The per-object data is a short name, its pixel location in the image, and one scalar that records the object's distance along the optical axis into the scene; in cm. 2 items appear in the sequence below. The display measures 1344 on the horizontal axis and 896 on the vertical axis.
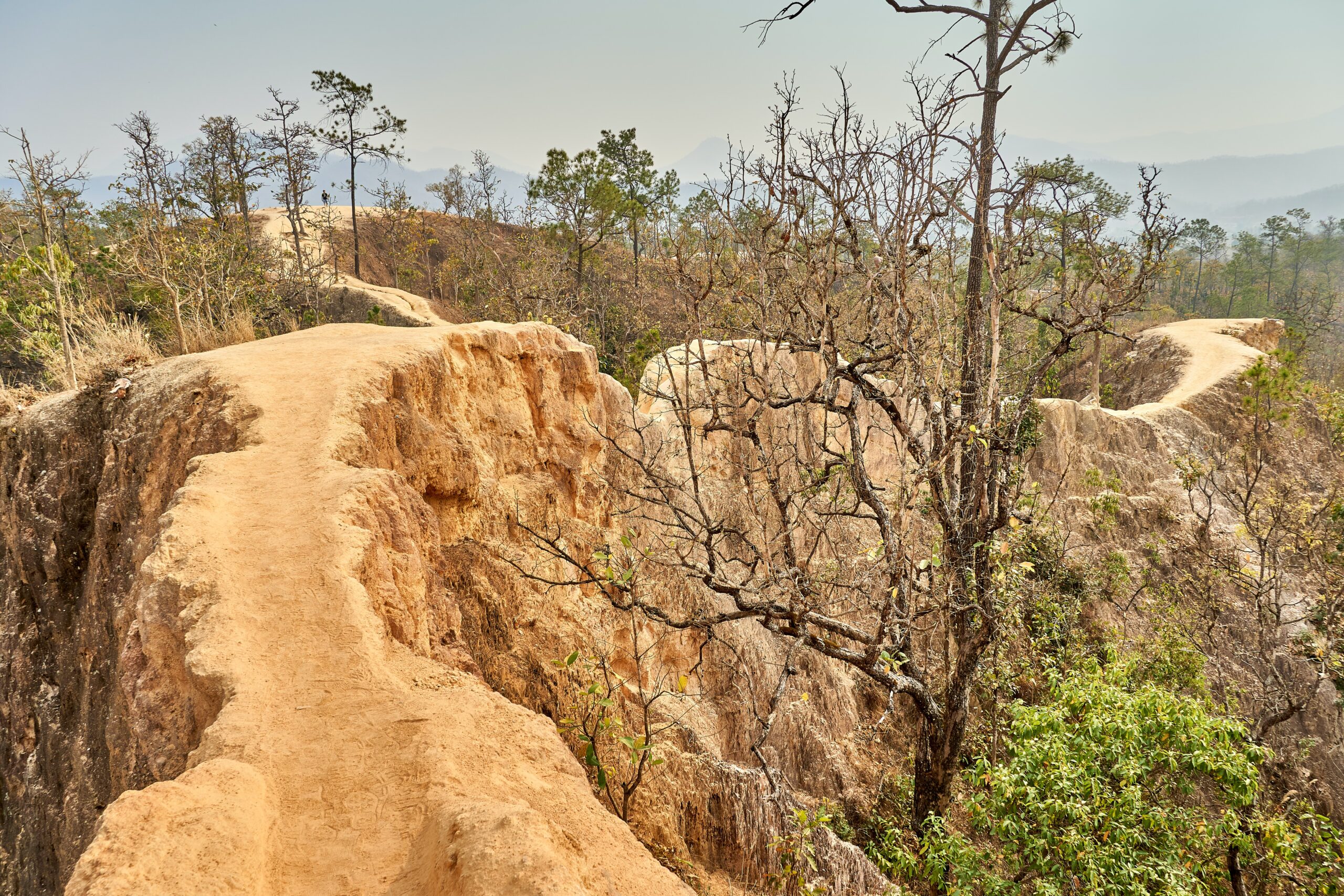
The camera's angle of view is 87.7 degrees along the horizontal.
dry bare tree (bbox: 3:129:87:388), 1157
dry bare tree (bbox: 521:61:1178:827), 713
